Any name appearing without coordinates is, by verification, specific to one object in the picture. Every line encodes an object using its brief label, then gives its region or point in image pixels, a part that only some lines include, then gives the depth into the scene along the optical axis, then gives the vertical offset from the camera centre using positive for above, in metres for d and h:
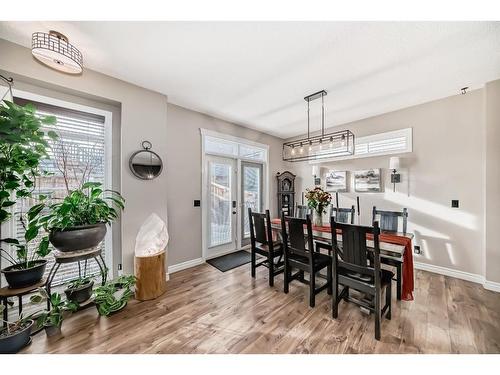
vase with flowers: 2.85 -0.21
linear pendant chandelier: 2.83 +0.82
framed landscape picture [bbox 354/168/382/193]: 3.61 +0.13
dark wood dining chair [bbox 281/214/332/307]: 2.17 -0.83
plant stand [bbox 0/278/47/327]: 1.58 -0.88
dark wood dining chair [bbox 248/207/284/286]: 2.65 -0.79
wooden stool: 2.34 -1.11
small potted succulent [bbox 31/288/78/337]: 1.72 -1.16
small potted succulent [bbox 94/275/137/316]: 2.01 -1.18
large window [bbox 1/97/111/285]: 2.10 +0.36
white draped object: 2.45 -0.66
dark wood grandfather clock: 4.93 -0.11
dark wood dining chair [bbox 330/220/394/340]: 1.68 -0.79
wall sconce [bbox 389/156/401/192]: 3.25 +0.34
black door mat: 3.37 -1.38
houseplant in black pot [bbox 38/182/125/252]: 1.70 -0.32
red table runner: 2.11 -0.87
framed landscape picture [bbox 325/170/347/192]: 4.01 +0.15
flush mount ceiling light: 1.56 +1.14
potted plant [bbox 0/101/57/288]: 1.50 +0.25
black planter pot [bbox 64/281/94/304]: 2.01 -1.13
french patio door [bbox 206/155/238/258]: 3.75 -0.36
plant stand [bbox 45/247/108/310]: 1.76 -0.64
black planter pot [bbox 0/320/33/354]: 1.47 -1.21
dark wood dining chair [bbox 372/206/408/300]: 2.33 -0.47
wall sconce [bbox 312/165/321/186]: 4.43 +0.33
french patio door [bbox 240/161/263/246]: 4.32 -0.08
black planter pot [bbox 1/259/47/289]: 1.63 -0.77
